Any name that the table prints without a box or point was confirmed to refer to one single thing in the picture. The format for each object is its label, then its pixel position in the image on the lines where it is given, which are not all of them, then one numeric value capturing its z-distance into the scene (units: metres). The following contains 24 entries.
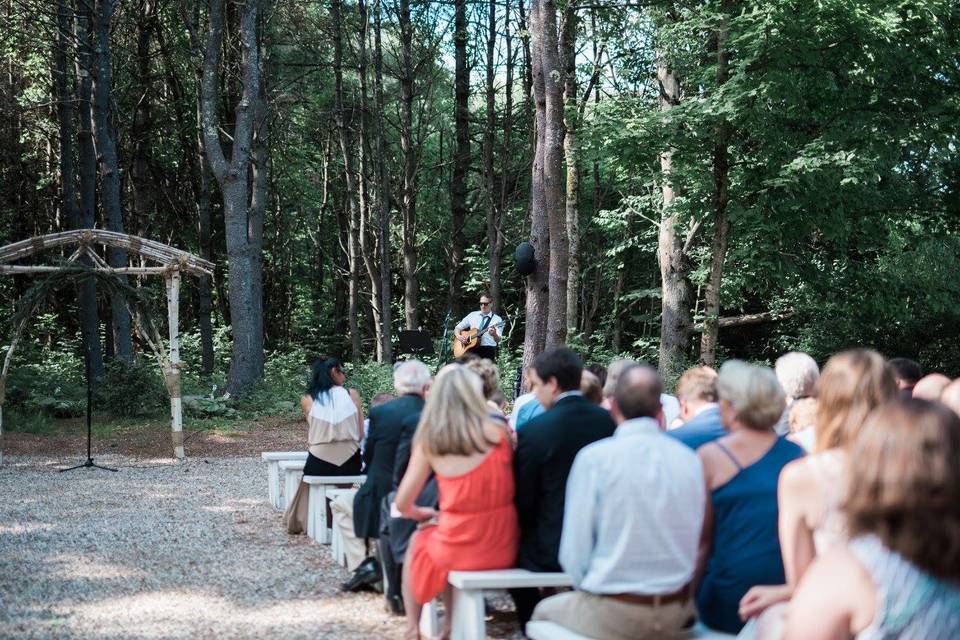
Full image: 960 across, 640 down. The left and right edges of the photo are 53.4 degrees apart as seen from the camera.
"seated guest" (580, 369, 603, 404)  5.12
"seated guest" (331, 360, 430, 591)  5.93
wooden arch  12.09
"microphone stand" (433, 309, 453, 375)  17.21
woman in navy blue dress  3.63
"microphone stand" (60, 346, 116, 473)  12.20
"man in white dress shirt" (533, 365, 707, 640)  3.57
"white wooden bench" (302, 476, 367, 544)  7.78
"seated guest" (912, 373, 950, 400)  5.16
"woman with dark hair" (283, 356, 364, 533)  7.77
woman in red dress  4.40
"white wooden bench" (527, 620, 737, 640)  3.67
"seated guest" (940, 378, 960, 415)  4.66
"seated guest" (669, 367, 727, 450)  4.38
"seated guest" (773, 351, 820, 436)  4.86
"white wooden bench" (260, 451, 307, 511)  9.77
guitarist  14.00
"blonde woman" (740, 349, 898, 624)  2.84
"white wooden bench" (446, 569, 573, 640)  4.41
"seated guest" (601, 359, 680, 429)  5.68
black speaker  12.20
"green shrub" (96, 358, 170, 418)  17.05
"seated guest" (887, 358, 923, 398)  5.83
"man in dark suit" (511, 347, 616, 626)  4.52
